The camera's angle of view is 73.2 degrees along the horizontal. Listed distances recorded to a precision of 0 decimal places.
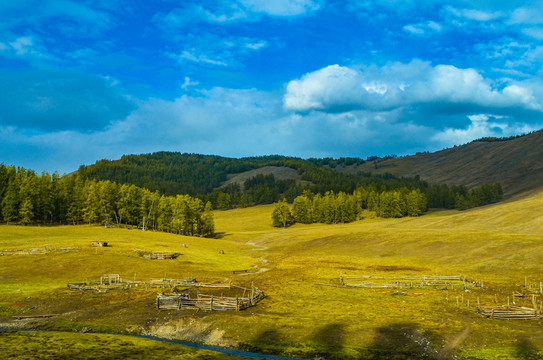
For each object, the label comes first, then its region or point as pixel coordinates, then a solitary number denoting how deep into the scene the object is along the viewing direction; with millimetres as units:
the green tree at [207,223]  164500
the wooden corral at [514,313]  38544
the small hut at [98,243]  84762
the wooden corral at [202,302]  42906
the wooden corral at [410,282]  57375
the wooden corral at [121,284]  52156
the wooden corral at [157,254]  80875
